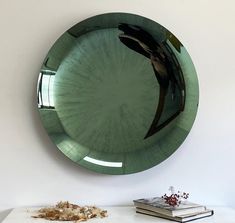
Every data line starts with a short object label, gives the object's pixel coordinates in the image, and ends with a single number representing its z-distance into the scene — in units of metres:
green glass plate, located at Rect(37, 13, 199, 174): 1.79
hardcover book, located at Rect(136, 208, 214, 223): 1.55
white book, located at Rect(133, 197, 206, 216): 1.57
